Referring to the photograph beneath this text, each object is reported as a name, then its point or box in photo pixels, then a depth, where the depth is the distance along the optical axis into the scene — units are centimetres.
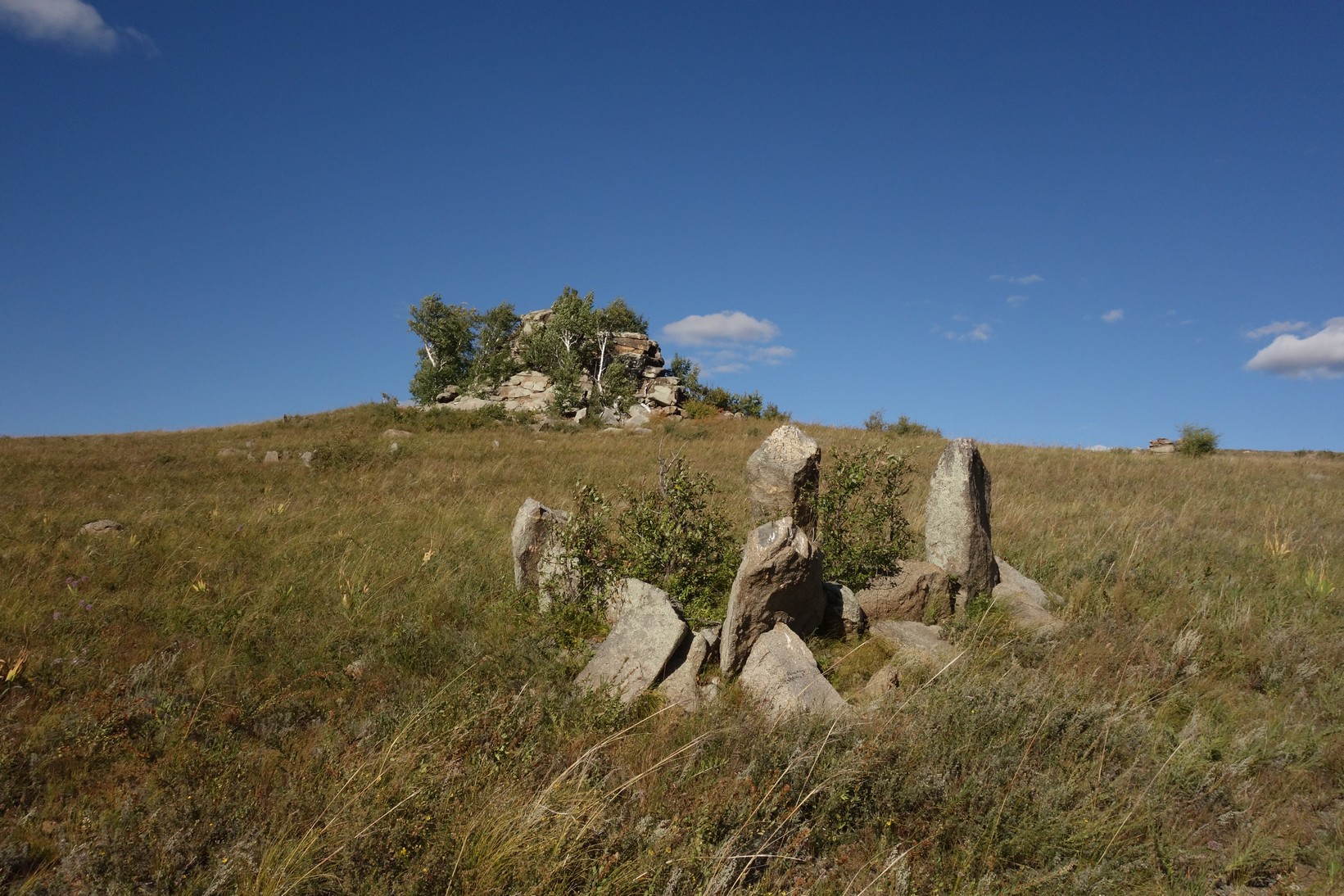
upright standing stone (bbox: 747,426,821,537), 740
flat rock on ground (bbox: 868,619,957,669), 641
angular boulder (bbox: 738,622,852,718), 549
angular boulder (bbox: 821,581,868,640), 712
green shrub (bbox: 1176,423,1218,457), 2736
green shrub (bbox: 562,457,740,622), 749
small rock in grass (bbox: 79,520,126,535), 998
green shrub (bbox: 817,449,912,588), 785
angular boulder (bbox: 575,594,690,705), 588
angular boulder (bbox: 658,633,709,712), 570
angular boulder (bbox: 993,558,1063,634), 766
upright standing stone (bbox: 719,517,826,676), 602
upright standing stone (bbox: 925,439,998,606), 809
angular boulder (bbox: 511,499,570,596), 805
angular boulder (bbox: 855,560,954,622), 751
